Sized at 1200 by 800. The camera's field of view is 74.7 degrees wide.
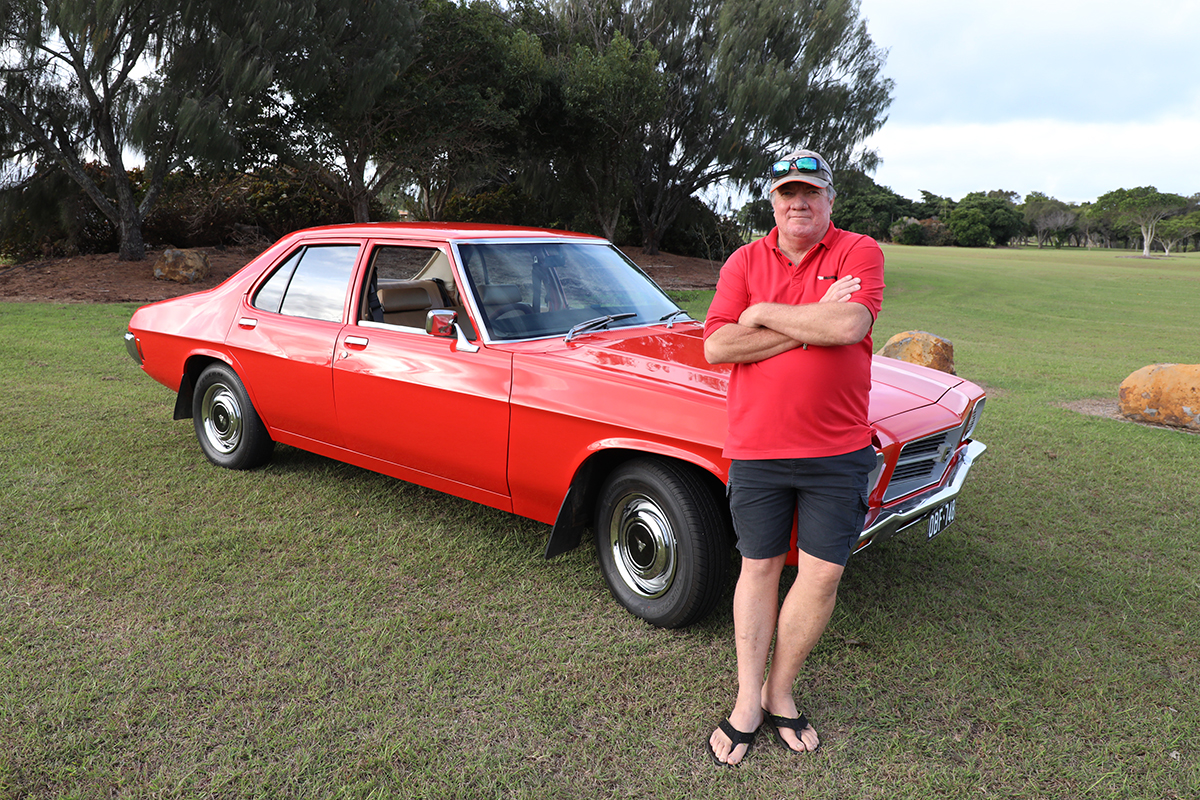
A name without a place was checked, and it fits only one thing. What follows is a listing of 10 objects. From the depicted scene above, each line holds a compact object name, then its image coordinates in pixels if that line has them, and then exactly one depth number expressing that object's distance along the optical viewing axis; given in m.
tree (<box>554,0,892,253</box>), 23.67
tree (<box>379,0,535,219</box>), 19.30
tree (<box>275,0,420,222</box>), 16.84
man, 2.36
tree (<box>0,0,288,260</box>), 15.27
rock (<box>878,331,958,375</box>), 8.44
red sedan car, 3.15
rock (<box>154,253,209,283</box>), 16.98
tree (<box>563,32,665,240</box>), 21.05
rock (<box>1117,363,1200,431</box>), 7.12
